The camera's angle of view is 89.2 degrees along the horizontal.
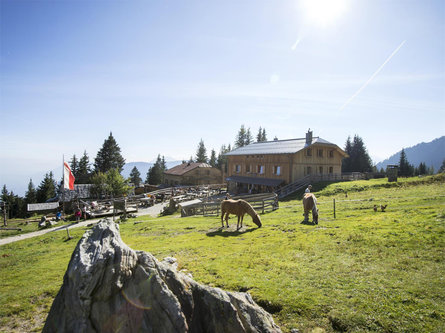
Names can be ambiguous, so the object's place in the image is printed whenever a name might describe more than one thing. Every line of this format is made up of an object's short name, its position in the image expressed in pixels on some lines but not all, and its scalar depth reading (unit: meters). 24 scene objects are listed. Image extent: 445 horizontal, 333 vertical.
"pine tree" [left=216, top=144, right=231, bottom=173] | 85.95
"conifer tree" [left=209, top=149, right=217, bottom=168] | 92.31
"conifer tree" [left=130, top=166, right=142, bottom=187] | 80.54
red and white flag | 18.31
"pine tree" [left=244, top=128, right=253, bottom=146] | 89.06
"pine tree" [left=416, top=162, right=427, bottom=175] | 75.64
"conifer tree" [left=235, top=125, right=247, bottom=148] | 88.75
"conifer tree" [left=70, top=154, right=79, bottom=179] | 73.44
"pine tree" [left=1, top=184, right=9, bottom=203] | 53.12
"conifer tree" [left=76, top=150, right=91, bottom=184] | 70.53
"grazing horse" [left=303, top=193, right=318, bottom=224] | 14.74
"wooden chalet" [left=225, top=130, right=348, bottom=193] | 36.97
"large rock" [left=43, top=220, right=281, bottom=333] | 4.05
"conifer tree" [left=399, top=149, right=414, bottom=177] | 69.17
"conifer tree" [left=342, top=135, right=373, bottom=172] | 67.44
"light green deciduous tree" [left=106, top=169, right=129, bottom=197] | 40.06
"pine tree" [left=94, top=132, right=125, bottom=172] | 68.50
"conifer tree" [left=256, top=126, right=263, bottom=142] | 88.59
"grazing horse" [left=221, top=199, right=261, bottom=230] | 15.02
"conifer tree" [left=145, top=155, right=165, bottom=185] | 81.74
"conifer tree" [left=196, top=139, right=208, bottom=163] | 92.75
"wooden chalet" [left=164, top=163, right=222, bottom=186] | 62.19
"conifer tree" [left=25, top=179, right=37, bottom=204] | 64.69
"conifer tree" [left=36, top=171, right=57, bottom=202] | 63.72
